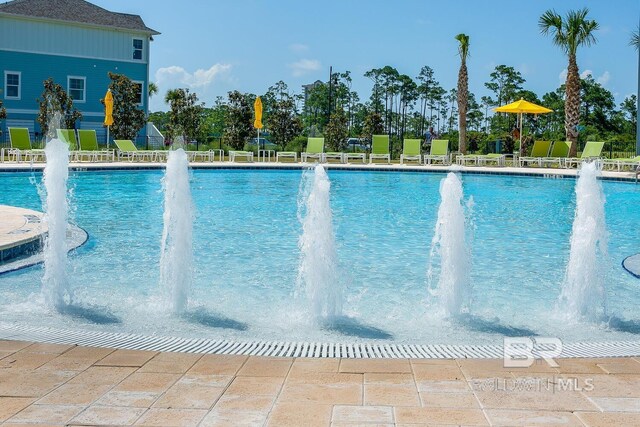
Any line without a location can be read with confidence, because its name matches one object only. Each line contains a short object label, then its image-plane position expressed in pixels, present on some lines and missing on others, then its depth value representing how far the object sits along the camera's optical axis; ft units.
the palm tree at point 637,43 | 99.54
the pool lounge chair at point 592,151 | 81.20
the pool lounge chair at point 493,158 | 89.30
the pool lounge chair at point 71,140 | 80.11
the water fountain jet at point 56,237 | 20.31
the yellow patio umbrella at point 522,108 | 94.22
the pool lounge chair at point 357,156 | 95.10
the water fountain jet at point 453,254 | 20.30
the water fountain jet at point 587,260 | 20.22
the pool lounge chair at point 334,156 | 91.53
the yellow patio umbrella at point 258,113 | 97.14
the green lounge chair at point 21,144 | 77.36
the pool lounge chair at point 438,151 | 89.30
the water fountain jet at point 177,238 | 20.63
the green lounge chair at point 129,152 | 83.66
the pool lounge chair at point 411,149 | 90.27
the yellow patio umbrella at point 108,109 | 91.35
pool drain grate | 14.74
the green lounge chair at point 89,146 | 82.17
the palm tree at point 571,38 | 95.35
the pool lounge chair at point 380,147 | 92.53
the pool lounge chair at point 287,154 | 91.56
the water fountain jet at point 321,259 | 19.38
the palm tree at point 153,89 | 148.36
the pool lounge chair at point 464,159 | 90.99
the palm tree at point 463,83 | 104.78
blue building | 110.01
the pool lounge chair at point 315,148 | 90.74
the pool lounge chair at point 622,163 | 73.92
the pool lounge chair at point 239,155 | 89.92
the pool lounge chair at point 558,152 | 87.81
